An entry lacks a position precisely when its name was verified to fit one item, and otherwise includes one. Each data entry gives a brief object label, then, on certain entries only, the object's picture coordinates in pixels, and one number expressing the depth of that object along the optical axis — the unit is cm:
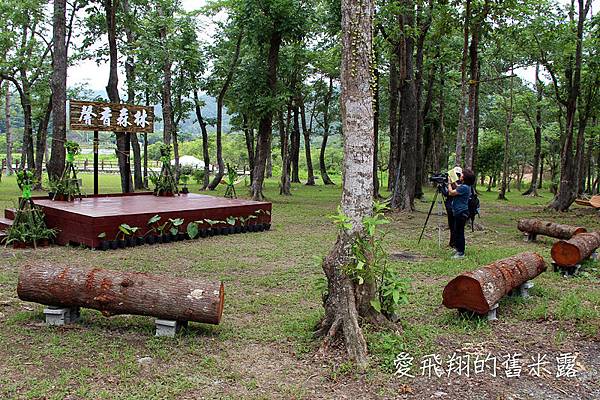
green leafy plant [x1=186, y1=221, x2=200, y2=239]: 1044
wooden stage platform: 920
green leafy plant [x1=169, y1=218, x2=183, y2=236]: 1017
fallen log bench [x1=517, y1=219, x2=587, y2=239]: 937
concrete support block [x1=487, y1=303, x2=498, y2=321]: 538
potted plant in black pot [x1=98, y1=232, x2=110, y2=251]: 909
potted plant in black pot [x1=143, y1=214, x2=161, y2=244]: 984
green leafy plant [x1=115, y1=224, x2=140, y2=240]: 934
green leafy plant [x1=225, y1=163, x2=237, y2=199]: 1498
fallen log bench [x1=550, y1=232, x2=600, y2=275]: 729
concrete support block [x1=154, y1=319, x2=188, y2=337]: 478
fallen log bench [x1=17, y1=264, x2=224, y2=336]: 473
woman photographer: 838
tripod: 887
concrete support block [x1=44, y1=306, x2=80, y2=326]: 510
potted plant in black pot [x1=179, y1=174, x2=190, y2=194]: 1430
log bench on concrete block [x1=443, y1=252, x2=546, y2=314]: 516
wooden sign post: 1291
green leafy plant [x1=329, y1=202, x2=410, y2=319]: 455
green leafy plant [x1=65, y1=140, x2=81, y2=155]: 1151
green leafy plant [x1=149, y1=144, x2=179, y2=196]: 1359
